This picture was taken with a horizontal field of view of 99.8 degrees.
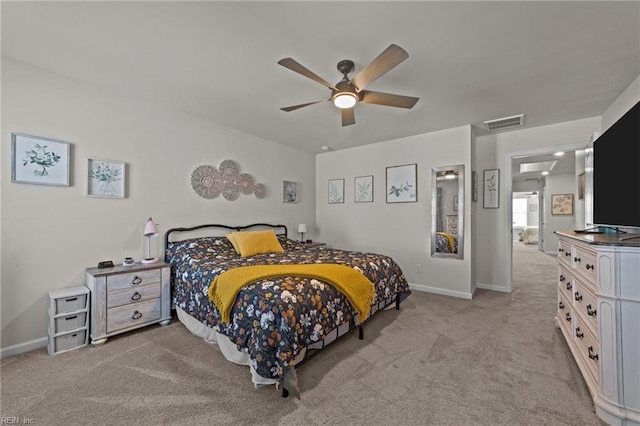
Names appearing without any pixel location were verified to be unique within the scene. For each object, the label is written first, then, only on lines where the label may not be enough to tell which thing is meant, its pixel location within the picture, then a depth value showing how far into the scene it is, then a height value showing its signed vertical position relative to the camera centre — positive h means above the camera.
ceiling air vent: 3.63 +1.30
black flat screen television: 1.93 +0.34
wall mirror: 4.09 +0.04
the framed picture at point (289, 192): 5.09 +0.42
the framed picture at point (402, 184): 4.54 +0.53
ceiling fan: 1.91 +1.08
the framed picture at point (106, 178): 2.88 +0.38
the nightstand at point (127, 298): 2.56 -0.87
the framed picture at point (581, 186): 4.79 +0.53
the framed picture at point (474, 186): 4.09 +0.46
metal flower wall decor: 3.82 +0.48
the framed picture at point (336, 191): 5.44 +0.47
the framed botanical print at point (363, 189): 5.05 +0.48
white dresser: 1.55 -0.68
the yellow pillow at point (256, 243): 3.58 -0.41
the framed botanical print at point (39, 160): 2.44 +0.50
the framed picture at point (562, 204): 8.08 +0.33
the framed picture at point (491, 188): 4.38 +0.43
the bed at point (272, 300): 1.88 -0.75
